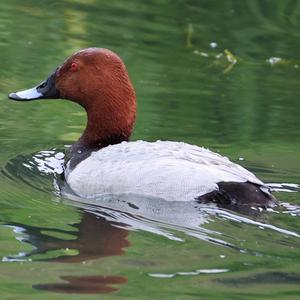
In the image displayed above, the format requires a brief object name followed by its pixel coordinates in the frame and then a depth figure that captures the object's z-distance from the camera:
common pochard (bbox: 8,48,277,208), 7.39
